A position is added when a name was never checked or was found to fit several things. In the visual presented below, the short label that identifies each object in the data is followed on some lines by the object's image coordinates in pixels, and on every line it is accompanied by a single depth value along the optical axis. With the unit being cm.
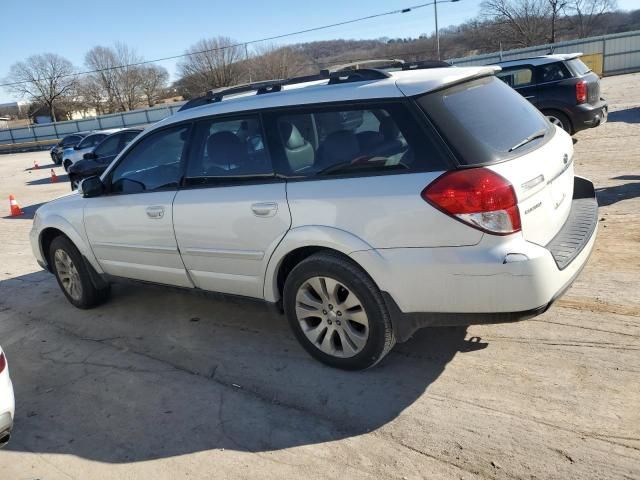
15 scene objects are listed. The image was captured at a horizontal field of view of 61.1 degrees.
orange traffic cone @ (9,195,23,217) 1245
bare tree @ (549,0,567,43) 6769
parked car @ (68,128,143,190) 1337
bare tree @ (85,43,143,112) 8488
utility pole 4266
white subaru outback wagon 294
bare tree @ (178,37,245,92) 7031
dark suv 1042
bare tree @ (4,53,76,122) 8231
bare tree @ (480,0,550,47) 6989
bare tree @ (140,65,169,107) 8538
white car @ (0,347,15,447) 304
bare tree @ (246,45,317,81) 6788
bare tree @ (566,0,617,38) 7600
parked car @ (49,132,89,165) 2561
